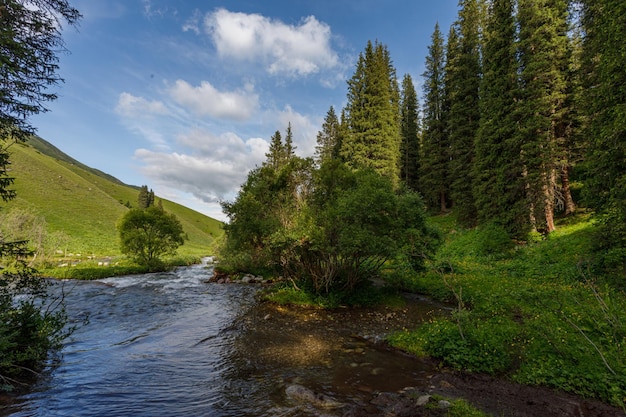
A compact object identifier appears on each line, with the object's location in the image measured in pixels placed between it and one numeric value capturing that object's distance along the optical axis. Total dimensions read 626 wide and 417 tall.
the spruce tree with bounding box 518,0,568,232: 23.16
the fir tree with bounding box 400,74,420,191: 52.81
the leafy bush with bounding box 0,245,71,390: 6.97
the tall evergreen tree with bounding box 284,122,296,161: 53.08
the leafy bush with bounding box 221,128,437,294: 13.67
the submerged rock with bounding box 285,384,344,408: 6.47
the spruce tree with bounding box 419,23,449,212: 43.00
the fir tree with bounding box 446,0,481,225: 35.00
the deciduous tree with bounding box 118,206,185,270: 34.31
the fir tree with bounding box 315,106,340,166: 55.16
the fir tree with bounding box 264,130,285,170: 51.84
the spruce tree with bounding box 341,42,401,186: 41.03
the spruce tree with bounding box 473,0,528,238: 25.52
